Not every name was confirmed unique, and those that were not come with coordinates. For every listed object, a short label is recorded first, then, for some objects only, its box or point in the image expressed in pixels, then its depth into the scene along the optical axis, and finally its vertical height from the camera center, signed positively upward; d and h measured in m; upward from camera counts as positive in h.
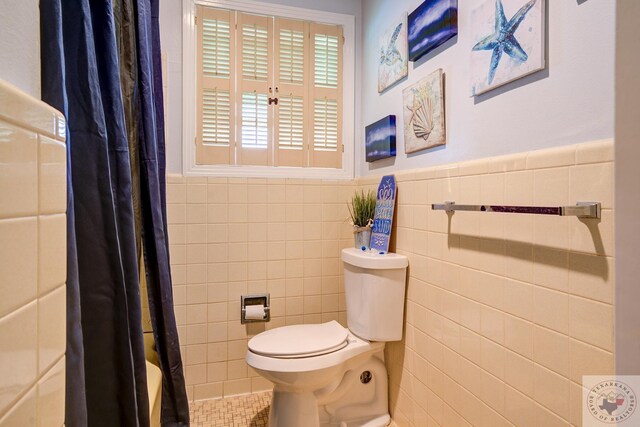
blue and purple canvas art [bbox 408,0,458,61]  1.22 +0.74
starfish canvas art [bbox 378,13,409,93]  1.57 +0.79
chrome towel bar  0.75 +0.00
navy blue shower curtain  0.48 -0.03
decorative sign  1.61 -0.03
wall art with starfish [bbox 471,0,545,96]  0.91 +0.51
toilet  1.37 -0.64
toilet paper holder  1.89 -0.56
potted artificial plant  1.71 -0.06
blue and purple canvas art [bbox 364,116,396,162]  1.67 +0.38
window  1.87 +0.70
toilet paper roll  1.85 -0.59
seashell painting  1.31 +0.41
